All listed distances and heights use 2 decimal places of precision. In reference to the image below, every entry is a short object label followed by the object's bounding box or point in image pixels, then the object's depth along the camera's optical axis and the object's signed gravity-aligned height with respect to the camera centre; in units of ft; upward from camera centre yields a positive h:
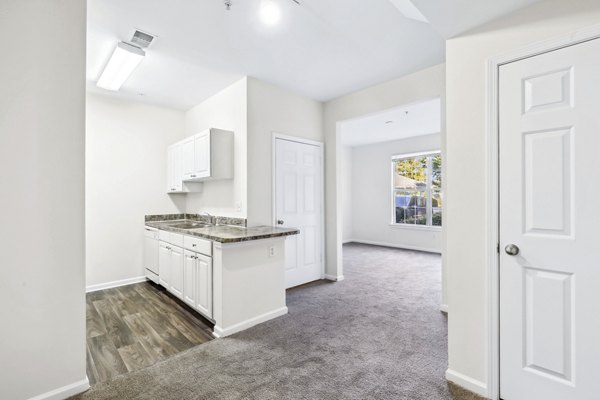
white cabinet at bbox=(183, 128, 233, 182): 11.60 +1.92
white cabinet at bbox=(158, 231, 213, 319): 9.18 -2.69
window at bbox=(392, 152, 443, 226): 22.00 +0.83
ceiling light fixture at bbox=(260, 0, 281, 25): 7.17 +5.06
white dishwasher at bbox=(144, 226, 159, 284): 13.14 -2.62
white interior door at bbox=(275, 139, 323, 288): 12.89 -0.23
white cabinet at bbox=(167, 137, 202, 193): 13.12 +1.69
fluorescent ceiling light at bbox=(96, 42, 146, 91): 9.07 +4.83
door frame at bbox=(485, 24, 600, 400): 5.67 -0.55
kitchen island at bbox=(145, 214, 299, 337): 8.64 -2.51
